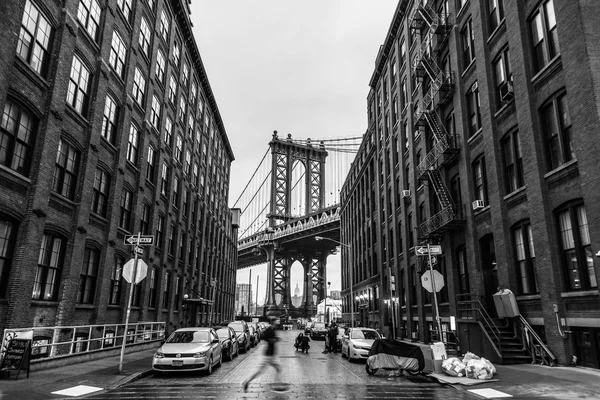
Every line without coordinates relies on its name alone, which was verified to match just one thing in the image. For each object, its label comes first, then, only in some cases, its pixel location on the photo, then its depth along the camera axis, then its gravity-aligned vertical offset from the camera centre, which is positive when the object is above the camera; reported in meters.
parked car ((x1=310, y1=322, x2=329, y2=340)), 43.38 -0.95
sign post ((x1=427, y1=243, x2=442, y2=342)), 16.14 +1.39
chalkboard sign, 12.39 -1.05
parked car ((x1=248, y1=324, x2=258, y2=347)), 31.40 -1.15
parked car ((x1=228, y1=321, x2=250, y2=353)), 25.40 -0.84
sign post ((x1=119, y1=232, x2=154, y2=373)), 15.00 +2.24
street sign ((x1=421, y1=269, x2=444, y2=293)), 17.01 +1.55
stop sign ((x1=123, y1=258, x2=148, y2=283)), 14.98 +1.51
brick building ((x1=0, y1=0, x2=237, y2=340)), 15.20 +7.14
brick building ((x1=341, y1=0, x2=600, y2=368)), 14.20 +6.49
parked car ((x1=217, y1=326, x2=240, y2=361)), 19.59 -0.99
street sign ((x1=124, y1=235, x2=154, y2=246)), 15.28 +2.57
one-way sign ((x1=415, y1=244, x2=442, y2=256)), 17.64 +2.76
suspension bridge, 92.69 +17.66
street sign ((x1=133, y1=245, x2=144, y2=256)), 15.40 +2.26
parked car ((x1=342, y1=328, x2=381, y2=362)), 19.47 -0.90
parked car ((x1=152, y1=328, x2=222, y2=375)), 14.07 -1.08
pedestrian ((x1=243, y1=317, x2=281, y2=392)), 14.83 -0.61
